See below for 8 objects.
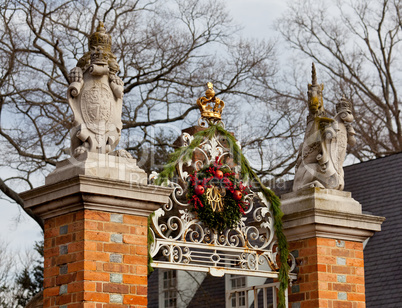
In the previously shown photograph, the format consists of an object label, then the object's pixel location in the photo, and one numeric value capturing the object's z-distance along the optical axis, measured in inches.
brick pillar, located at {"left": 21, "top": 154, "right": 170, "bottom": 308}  270.7
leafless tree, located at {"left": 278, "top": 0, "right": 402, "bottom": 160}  991.0
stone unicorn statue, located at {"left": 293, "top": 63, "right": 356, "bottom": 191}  338.3
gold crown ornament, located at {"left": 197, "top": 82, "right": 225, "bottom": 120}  330.6
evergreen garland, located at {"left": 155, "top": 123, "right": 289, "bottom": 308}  325.7
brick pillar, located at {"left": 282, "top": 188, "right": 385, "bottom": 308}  331.6
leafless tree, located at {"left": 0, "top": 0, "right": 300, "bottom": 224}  662.5
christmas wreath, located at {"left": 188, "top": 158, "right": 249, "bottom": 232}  313.6
